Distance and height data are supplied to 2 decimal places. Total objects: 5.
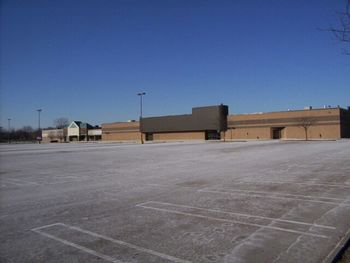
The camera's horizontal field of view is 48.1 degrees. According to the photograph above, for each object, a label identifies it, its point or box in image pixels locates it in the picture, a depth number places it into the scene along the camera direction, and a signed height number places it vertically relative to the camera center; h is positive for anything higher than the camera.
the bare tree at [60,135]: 153.43 +1.74
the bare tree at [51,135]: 156.98 +1.81
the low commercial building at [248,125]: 87.12 +2.86
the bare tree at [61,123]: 174.35 +7.41
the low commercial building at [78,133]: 147.00 +2.33
